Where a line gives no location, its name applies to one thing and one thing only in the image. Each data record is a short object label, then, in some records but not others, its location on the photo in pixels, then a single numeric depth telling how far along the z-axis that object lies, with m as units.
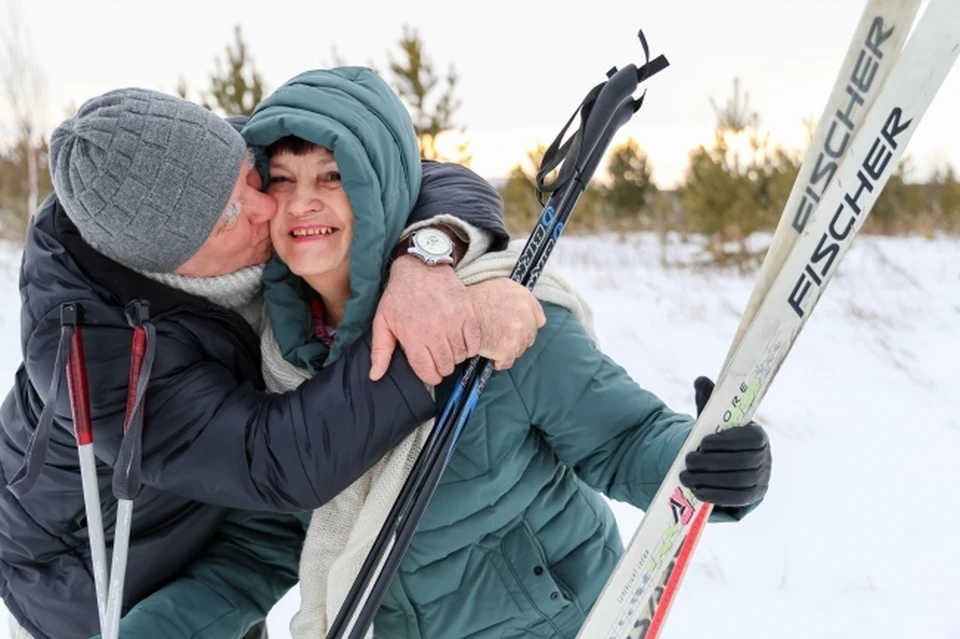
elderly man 1.46
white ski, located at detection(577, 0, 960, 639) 1.29
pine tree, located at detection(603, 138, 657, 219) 18.86
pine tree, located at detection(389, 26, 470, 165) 14.28
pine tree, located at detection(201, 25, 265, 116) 12.62
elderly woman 1.58
